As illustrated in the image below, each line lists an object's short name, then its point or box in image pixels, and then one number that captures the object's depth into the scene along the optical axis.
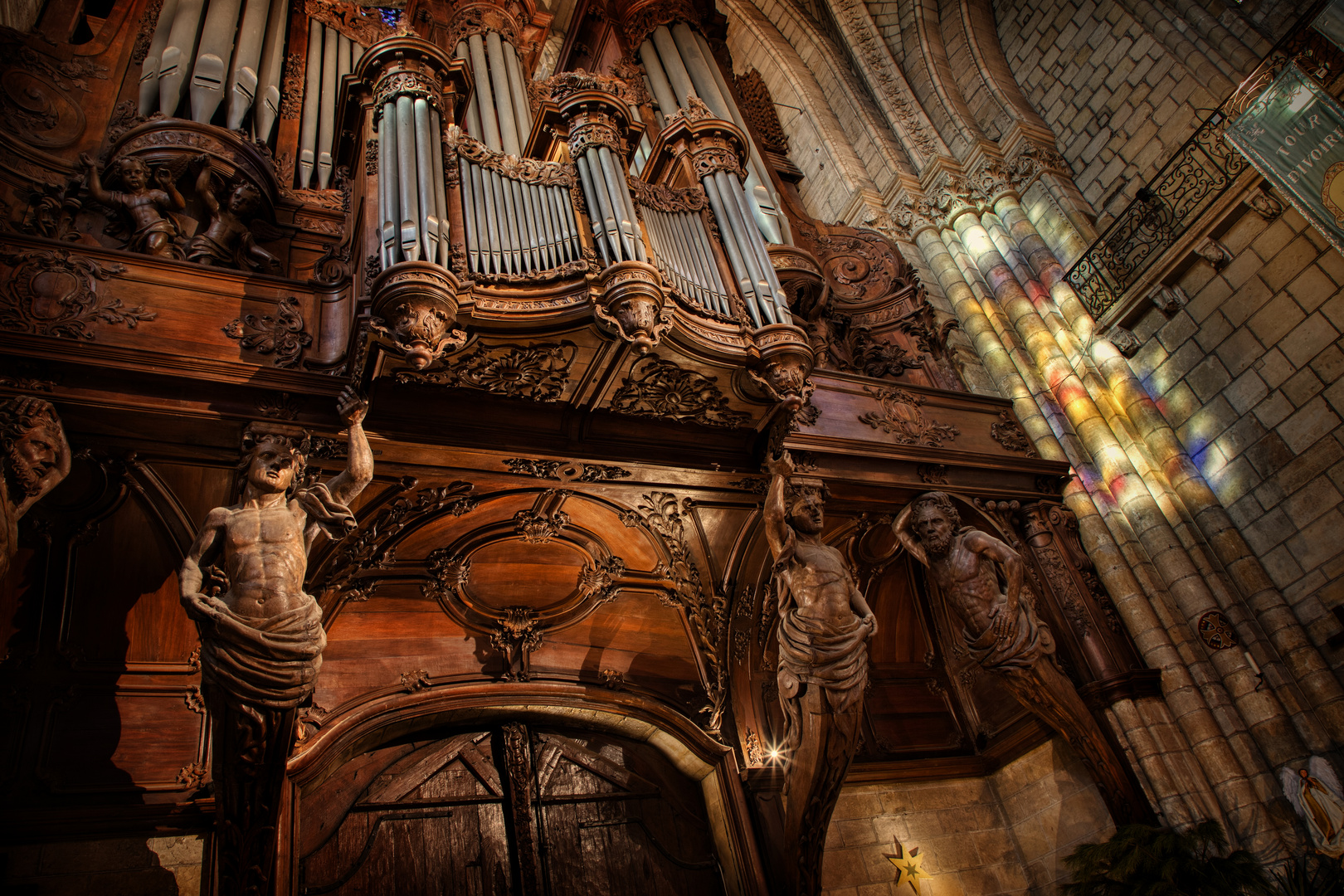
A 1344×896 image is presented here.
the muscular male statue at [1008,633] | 5.33
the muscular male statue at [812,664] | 4.98
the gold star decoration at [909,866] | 6.12
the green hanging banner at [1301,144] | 6.62
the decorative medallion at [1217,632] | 6.34
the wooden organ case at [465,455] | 4.38
